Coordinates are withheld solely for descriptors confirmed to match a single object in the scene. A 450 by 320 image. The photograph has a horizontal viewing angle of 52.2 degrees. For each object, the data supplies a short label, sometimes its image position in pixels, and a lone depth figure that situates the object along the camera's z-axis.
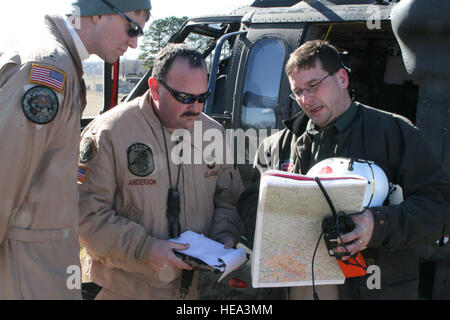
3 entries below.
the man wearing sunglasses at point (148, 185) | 2.07
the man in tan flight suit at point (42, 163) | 1.52
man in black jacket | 1.95
